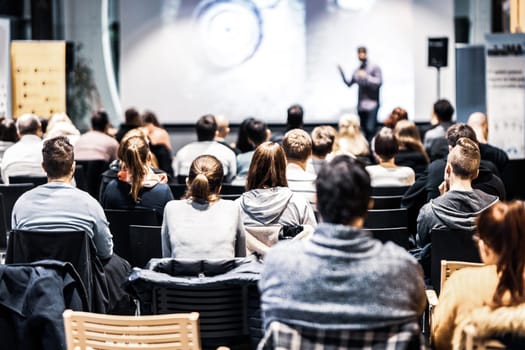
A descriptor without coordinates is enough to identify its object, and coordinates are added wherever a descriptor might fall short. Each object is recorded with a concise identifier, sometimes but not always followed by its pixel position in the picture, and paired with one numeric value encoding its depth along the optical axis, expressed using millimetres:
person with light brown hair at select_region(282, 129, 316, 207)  5707
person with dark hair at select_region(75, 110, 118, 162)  8352
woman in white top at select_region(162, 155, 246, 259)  4223
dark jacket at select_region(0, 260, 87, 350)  3727
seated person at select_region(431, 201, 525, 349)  2855
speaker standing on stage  11922
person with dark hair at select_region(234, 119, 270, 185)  7441
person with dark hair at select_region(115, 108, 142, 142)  9906
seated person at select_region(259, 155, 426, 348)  2738
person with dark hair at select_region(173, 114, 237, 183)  7440
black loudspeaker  11960
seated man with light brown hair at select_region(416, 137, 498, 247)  4660
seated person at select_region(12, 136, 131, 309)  4496
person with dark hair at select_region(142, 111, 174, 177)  9375
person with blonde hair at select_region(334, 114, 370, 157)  8570
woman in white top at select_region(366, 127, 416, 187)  6492
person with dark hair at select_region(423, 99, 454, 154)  8930
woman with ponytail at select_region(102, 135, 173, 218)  5504
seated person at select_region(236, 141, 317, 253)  4727
